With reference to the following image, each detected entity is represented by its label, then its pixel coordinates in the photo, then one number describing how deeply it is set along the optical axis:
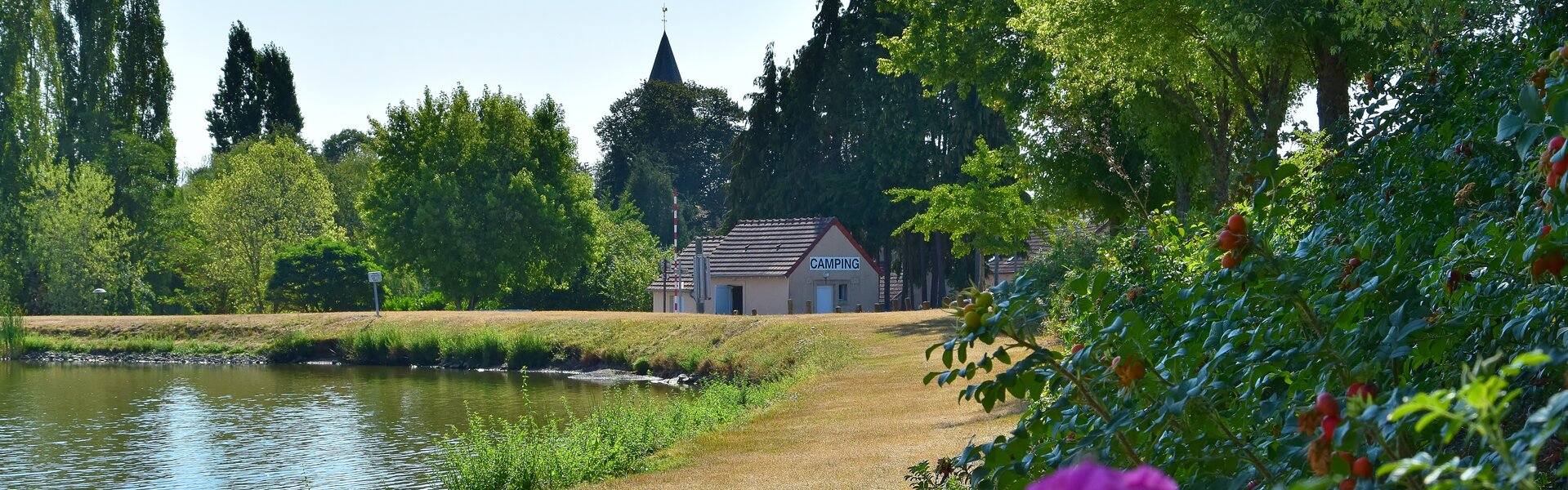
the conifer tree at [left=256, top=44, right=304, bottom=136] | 81.94
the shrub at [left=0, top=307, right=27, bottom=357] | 42.91
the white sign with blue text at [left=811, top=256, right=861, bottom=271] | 52.03
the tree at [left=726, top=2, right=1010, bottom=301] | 54.94
